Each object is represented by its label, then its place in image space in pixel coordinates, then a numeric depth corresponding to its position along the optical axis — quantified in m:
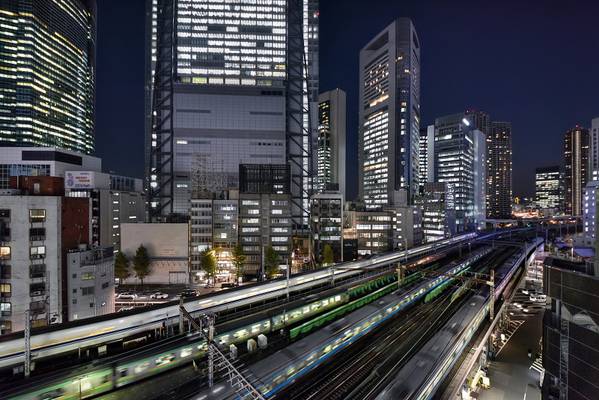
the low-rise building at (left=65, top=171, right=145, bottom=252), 54.84
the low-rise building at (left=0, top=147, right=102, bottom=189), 65.00
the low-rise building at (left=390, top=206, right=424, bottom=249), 68.62
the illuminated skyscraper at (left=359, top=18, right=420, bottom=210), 101.56
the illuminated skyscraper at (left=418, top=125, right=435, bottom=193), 116.49
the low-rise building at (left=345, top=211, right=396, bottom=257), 64.12
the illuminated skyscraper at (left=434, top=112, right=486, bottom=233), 107.67
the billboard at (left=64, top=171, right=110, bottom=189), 57.03
